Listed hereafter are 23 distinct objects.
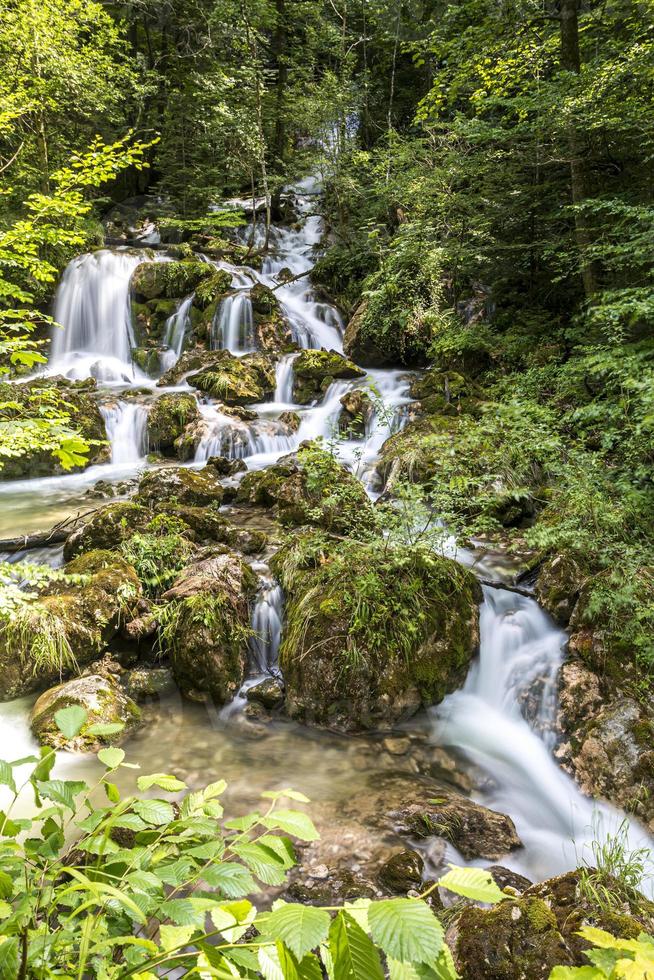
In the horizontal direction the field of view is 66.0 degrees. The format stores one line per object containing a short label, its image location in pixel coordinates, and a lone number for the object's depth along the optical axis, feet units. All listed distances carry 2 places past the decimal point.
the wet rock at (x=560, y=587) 15.96
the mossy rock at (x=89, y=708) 13.19
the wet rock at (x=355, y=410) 32.65
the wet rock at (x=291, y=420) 34.30
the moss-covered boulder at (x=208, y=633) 15.52
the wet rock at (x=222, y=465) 28.99
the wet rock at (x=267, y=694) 15.32
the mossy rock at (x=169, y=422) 33.55
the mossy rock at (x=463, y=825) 10.78
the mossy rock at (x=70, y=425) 31.42
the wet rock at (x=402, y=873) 9.58
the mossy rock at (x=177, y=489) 23.39
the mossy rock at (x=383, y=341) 38.34
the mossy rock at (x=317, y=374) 38.32
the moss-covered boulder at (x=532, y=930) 5.94
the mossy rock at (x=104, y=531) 19.75
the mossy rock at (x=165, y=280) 47.55
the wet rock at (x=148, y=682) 15.57
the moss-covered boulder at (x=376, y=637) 14.47
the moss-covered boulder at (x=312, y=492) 19.39
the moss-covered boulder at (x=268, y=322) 44.98
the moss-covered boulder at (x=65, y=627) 15.05
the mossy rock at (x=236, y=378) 37.04
